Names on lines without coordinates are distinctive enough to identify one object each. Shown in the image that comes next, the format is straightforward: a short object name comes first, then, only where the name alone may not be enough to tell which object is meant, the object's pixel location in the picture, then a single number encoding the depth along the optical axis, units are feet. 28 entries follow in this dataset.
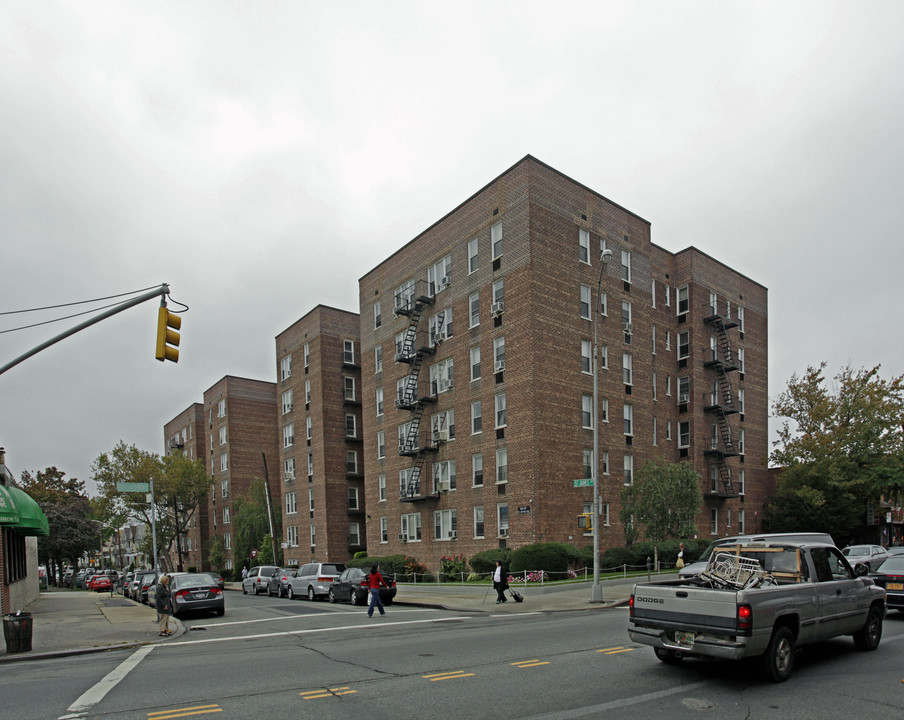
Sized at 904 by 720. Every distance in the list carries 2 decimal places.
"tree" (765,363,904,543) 147.74
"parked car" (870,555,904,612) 48.88
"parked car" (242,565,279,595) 127.96
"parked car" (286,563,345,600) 101.60
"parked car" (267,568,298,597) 115.24
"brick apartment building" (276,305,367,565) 168.66
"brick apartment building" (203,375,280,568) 223.30
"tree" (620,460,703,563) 105.40
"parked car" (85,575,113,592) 184.98
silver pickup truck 28.14
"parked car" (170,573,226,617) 76.54
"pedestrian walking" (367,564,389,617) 69.36
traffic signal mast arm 42.73
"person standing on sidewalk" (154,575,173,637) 59.72
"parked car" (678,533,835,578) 45.32
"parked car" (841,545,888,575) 87.76
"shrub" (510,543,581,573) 100.89
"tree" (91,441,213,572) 195.00
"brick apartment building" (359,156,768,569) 112.68
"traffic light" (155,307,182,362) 41.73
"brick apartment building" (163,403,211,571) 244.22
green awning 69.26
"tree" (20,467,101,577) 214.07
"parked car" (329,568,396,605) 84.06
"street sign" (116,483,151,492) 96.81
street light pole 74.18
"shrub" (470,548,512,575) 105.81
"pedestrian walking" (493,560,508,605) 78.84
